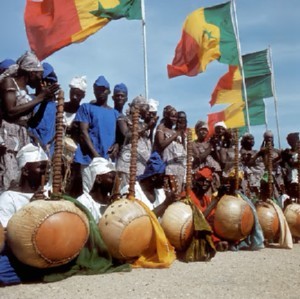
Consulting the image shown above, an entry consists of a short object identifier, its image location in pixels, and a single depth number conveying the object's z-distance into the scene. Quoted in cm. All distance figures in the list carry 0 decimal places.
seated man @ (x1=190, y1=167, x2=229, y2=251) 637
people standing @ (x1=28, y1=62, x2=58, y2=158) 545
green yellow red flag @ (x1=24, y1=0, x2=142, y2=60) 873
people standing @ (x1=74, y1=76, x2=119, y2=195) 595
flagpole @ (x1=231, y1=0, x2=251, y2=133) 1261
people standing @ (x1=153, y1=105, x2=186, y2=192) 709
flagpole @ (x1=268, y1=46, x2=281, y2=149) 1522
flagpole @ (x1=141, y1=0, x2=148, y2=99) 839
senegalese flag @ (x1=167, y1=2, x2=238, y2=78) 1218
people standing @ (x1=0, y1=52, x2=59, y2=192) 480
